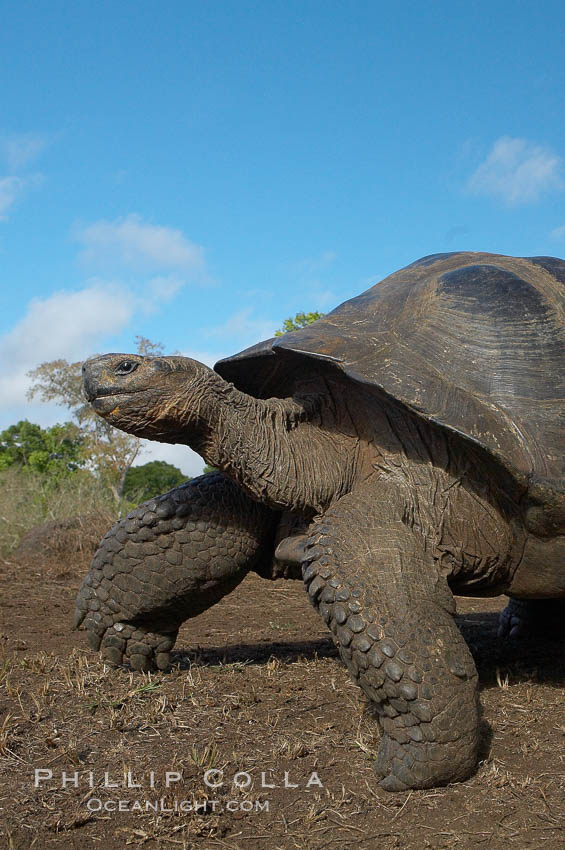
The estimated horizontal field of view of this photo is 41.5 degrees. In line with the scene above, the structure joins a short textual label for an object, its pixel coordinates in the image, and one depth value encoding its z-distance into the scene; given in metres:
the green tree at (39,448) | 19.53
